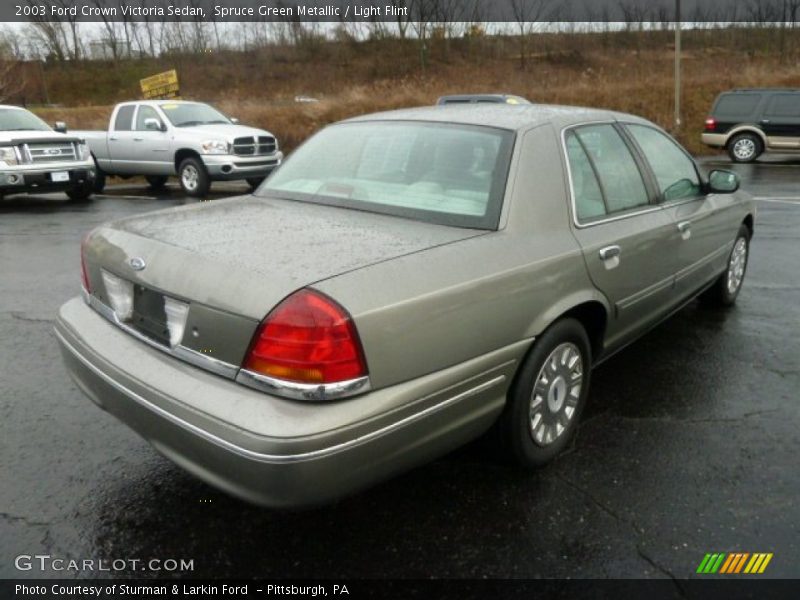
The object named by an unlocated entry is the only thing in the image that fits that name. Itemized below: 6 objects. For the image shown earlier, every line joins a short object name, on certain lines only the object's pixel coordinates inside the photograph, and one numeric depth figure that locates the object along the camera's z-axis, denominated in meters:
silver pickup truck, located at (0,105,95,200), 10.85
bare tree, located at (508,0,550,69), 48.26
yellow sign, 20.69
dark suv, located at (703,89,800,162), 16.59
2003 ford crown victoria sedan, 2.13
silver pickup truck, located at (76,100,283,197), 12.38
